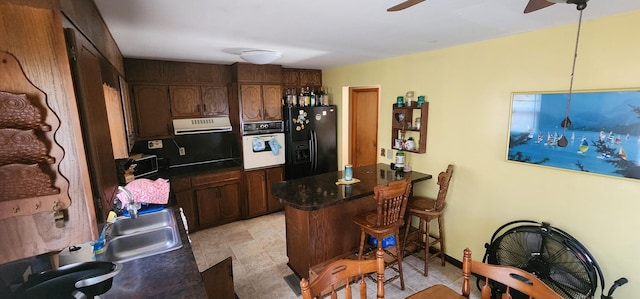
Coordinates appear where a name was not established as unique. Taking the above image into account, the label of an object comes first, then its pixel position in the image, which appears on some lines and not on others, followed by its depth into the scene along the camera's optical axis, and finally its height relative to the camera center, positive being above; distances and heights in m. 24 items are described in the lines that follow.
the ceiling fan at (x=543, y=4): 1.08 +0.47
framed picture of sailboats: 1.78 -0.17
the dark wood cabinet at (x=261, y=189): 4.08 -1.12
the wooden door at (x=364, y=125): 4.30 -0.20
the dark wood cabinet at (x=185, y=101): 3.69 +0.21
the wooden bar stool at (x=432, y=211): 2.65 -0.99
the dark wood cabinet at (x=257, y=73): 3.77 +0.60
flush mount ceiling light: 2.65 +0.58
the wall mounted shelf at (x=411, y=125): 3.05 -0.16
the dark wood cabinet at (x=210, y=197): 3.62 -1.13
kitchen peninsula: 2.44 -0.98
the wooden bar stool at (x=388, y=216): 2.25 -0.92
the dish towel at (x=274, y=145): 4.07 -0.46
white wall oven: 3.92 -0.43
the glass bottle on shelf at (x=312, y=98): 4.37 +0.25
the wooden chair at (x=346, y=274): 1.33 -0.81
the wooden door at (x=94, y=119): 0.90 +0.00
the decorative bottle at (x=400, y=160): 3.31 -0.58
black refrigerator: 4.20 -0.40
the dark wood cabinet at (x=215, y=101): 3.90 +0.21
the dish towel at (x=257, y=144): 3.95 -0.42
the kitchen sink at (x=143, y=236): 1.77 -0.83
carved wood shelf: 0.72 -0.08
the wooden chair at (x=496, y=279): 1.22 -0.81
